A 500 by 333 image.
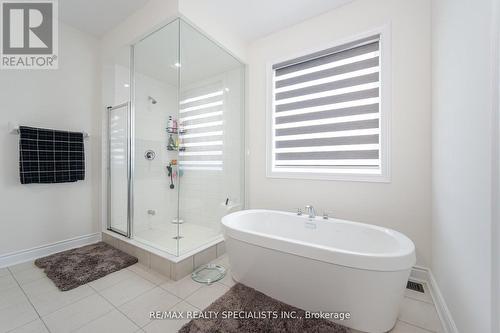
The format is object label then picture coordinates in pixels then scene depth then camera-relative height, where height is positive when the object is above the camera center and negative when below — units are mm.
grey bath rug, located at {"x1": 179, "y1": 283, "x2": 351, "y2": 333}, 1203 -1021
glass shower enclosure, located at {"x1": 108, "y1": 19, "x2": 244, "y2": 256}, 2346 +296
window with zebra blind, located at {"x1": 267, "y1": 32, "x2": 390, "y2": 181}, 1914 +574
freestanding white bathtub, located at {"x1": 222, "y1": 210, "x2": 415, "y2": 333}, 1148 -701
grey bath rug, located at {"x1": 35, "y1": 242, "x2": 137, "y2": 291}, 1726 -1006
